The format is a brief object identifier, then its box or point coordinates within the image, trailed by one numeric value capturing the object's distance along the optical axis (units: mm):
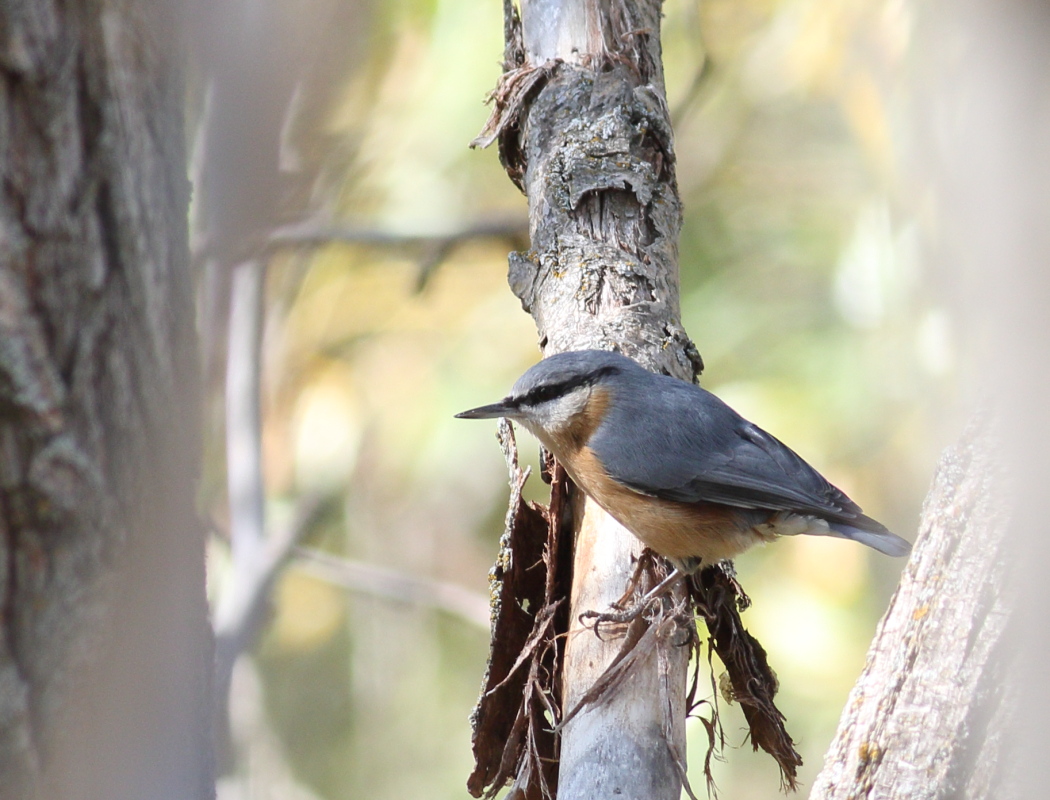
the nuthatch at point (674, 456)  4965
